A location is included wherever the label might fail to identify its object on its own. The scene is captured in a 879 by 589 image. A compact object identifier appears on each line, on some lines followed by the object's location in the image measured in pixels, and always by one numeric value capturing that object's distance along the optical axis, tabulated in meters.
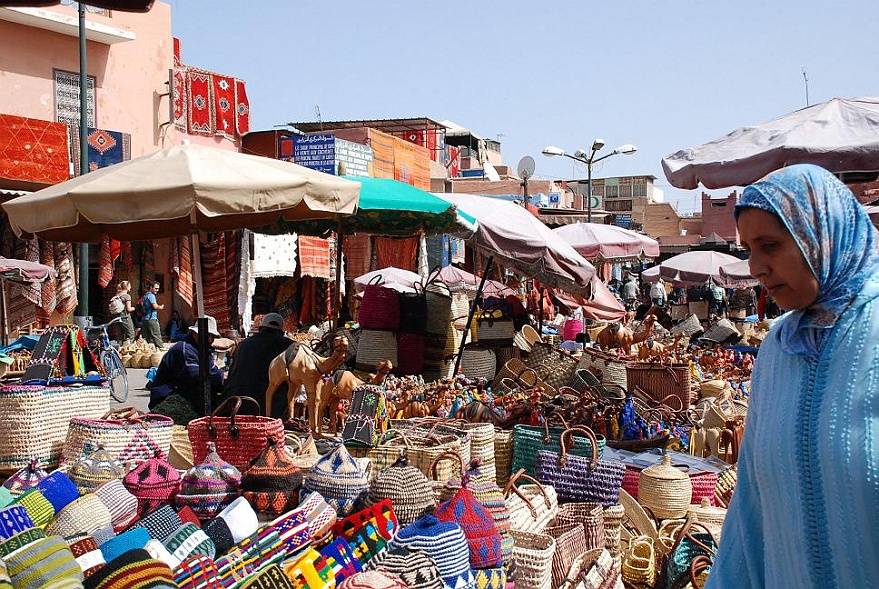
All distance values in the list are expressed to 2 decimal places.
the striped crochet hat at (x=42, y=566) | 2.58
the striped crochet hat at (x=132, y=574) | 2.62
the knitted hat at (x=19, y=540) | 2.80
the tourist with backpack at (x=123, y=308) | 15.77
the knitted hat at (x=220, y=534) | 3.42
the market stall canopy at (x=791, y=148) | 4.97
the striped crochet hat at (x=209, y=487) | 3.80
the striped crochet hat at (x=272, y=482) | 3.86
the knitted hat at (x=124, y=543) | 3.11
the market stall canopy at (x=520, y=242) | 8.69
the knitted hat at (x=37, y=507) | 3.45
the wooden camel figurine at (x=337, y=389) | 6.18
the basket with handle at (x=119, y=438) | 4.39
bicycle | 11.36
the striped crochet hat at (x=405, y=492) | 3.85
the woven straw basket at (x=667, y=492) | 4.64
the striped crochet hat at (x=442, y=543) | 3.31
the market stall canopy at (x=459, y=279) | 15.58
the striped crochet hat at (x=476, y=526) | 3.62
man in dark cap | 6.77
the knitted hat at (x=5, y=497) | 3.59
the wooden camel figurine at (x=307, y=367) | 6.20
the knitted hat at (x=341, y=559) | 3.29
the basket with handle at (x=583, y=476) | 4.63
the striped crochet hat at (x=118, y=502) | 3.71
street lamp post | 20.33
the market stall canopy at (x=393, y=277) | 14.00
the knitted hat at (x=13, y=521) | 3.04
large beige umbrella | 5.06
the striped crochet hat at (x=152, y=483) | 3.90
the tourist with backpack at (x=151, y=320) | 16.12
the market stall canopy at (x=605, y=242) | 12.84
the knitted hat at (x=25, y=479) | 3.78
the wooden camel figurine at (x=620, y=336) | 10.21
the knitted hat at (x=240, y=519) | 3.48
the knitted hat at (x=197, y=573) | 2.96
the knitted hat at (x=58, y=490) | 3.72
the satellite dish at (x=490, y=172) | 42.16
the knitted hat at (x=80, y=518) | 3.42
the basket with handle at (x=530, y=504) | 4.18
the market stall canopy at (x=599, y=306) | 14.66
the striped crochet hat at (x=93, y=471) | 4.12
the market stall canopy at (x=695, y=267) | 17.73
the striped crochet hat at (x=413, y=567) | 3.21
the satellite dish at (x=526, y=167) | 21.53
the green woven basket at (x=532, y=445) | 4.97
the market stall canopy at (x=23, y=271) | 13.06
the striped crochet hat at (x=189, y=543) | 3.21
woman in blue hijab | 1.60
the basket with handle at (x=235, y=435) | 4.61
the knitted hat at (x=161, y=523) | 3.49
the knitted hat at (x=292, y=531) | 3.45
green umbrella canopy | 7.69
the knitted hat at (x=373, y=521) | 3.52
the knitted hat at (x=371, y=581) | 2.95
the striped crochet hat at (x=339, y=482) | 3.92
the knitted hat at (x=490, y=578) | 3.60
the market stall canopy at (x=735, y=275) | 17.16
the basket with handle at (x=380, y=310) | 8.52
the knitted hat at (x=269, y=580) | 3.04
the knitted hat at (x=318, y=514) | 3.59
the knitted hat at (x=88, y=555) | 2.92
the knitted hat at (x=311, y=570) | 3.13
